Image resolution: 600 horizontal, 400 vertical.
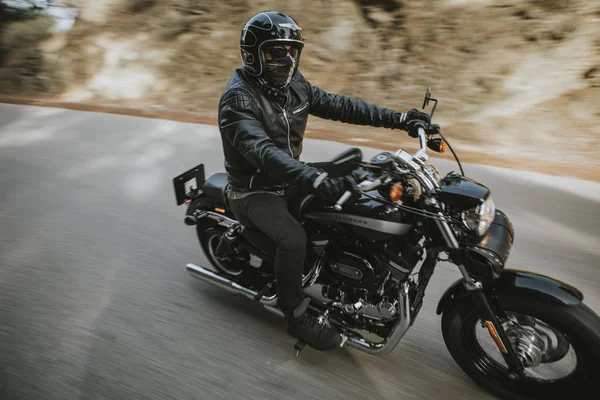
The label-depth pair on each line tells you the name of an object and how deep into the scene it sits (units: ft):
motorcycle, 6.59
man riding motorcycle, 7.56
